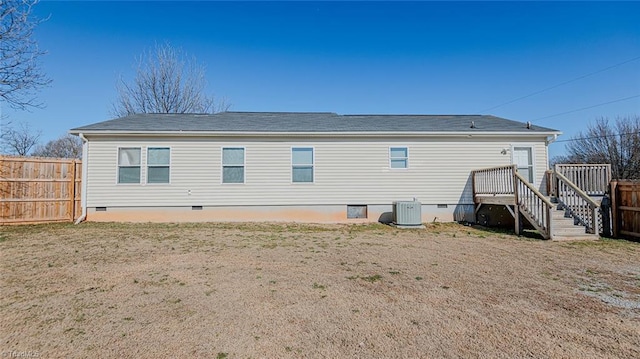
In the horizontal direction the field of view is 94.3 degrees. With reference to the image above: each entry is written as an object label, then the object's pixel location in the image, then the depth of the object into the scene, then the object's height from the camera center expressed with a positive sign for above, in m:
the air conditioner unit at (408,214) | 10.03 -0.86
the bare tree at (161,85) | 20.67 +7.41
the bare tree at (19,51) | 9.34 +4.55
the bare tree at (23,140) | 26.26 +4.67
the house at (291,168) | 10.47 +0.77
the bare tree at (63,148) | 32.22 +4.61
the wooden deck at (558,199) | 7.88 -0.30
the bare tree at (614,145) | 22.41 +3.55
